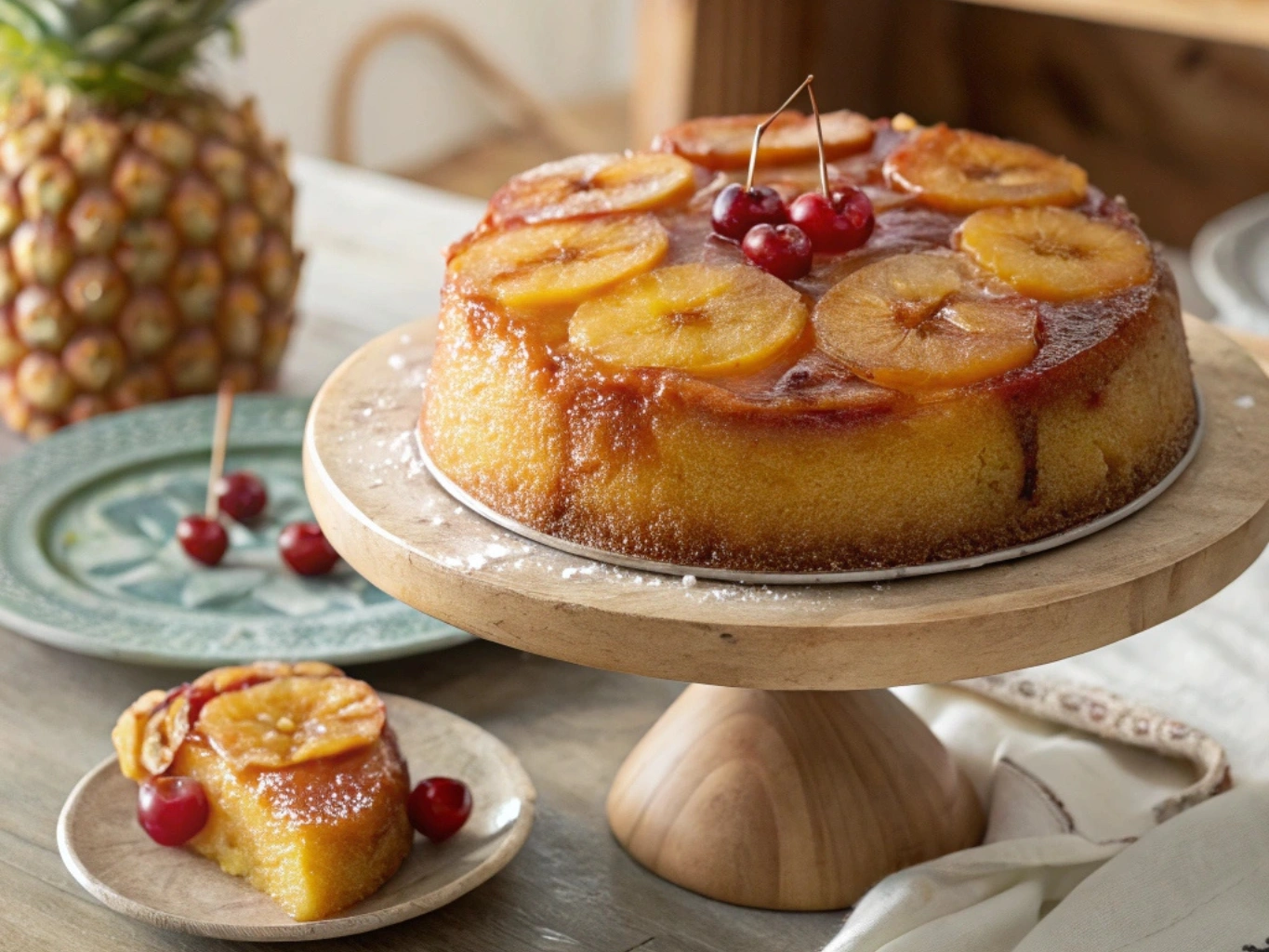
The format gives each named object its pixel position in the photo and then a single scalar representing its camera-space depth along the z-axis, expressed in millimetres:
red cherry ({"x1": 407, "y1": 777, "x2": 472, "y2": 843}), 1029
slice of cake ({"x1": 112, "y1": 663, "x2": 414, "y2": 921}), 1004
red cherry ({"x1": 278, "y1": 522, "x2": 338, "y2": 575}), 1224
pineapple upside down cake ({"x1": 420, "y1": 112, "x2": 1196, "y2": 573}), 986
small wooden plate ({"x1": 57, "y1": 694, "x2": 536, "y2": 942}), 1000
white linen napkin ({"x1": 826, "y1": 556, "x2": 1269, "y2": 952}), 1016
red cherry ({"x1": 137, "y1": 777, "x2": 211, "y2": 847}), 1019
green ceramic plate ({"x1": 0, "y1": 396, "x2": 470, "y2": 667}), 1160
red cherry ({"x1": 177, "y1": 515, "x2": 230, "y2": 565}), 1230
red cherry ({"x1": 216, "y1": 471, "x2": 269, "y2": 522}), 1272
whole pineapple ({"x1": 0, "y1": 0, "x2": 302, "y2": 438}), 1342
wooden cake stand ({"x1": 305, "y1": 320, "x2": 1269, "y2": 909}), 956
